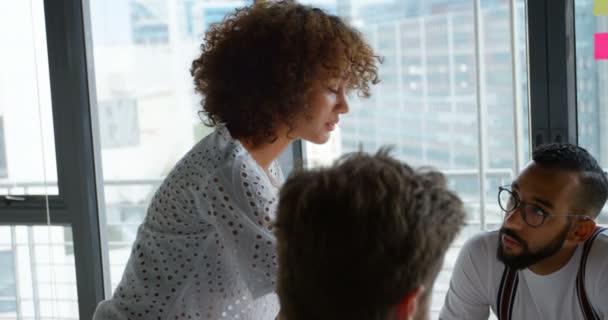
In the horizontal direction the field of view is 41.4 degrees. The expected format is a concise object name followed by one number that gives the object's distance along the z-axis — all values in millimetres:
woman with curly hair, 1419
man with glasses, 1875
